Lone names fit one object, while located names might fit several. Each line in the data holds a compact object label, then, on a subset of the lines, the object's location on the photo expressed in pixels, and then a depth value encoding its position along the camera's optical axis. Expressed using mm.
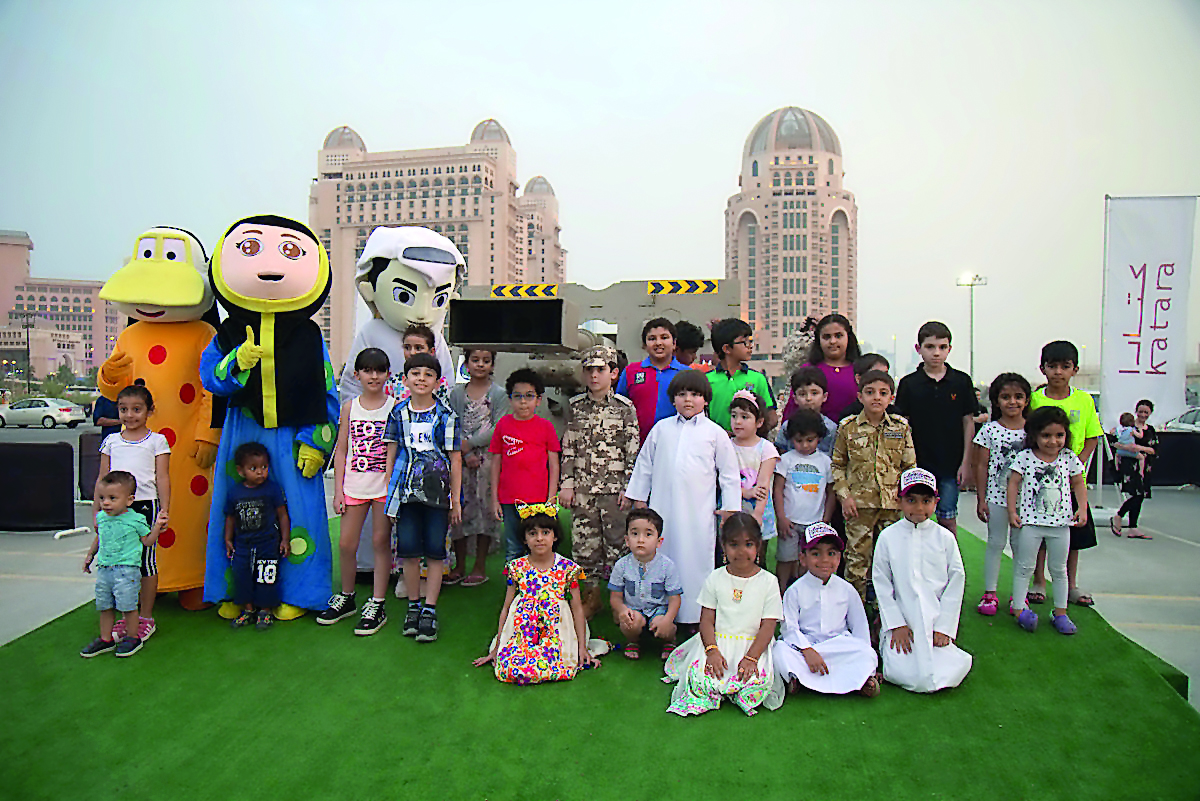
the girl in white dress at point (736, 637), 3143
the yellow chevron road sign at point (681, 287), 7027
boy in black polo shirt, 4230
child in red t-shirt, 4082
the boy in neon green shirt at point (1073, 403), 4215
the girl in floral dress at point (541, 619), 3385
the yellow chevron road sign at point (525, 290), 6754
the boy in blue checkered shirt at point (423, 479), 3838
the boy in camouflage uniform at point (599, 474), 4055
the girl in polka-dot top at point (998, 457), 4188
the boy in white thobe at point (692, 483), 3771
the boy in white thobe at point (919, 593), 3336
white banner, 6754
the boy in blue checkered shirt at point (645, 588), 3492
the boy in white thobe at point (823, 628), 3279
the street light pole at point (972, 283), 19295
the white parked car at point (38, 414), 22969
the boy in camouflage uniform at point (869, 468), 3721
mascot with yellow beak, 4176
